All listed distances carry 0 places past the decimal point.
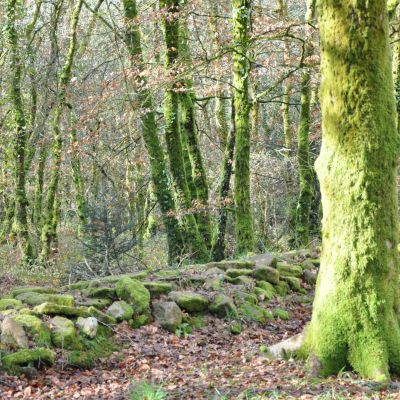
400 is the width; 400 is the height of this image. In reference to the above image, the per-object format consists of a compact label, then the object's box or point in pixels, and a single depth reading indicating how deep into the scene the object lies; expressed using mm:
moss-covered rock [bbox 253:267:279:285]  9086
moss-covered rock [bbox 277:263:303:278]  9692
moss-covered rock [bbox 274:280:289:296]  9050
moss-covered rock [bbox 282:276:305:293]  9359
